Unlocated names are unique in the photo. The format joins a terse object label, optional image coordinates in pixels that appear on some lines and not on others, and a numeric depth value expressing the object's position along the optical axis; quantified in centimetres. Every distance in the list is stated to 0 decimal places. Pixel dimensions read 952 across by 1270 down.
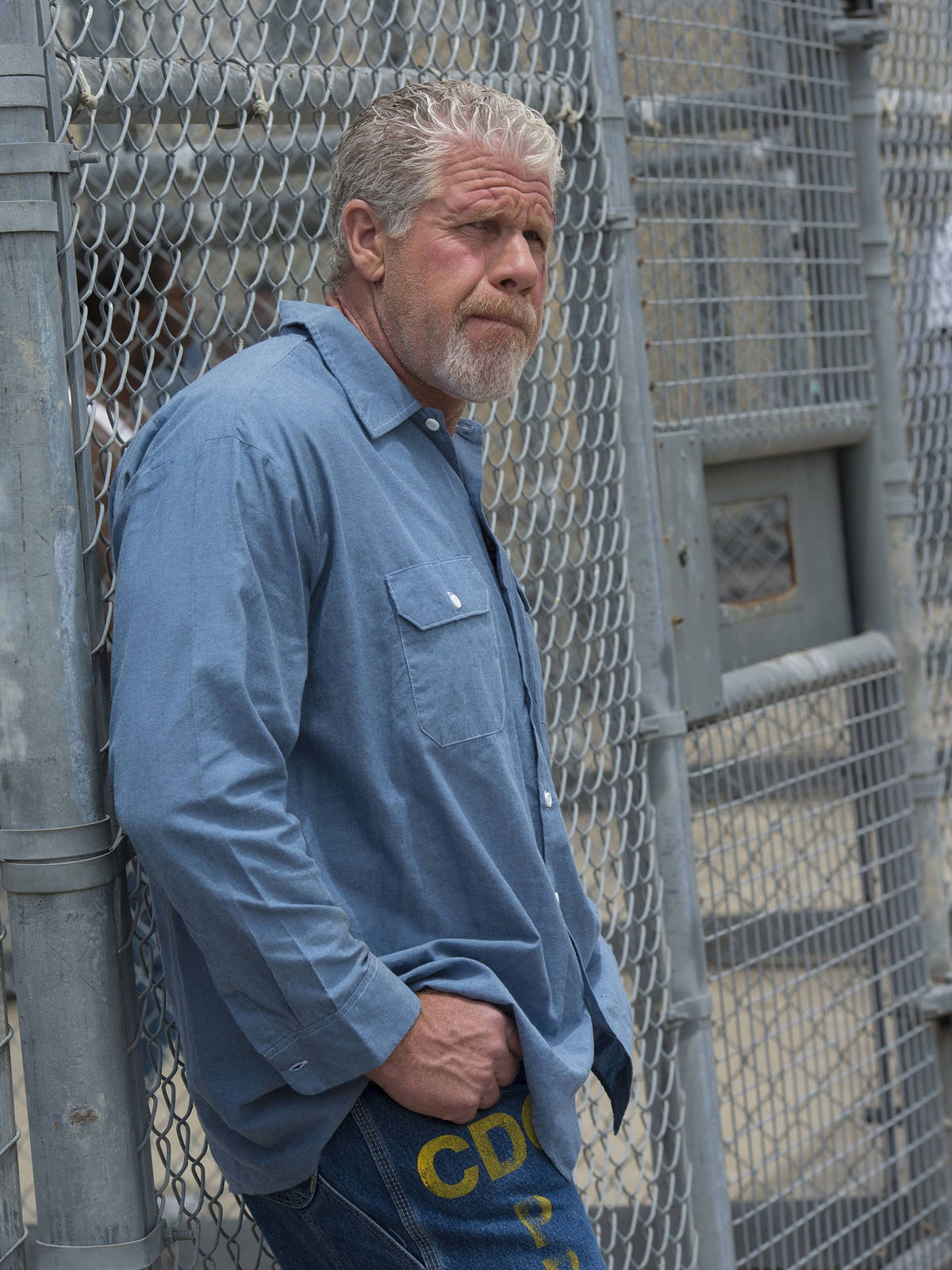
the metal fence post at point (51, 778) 391
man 335
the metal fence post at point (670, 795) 621
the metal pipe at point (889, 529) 804
